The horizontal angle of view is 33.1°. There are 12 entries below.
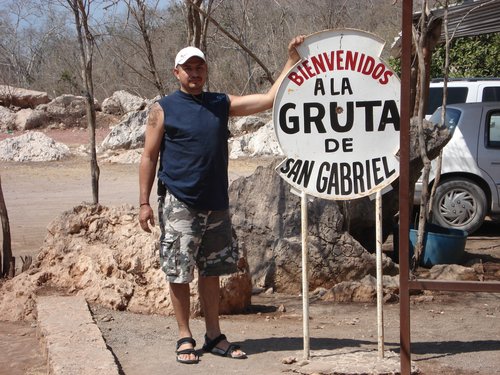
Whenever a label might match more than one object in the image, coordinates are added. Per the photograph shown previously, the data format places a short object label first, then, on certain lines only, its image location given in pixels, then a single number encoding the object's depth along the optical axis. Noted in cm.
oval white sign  457
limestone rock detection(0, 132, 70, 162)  1977
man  469
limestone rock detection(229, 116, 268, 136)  2297
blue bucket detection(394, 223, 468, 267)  829
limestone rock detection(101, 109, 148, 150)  2106
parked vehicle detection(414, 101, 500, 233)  1055
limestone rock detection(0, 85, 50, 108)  3027
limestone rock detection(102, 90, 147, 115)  2928
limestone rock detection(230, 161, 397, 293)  720
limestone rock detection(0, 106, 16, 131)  2728
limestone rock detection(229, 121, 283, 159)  1952
